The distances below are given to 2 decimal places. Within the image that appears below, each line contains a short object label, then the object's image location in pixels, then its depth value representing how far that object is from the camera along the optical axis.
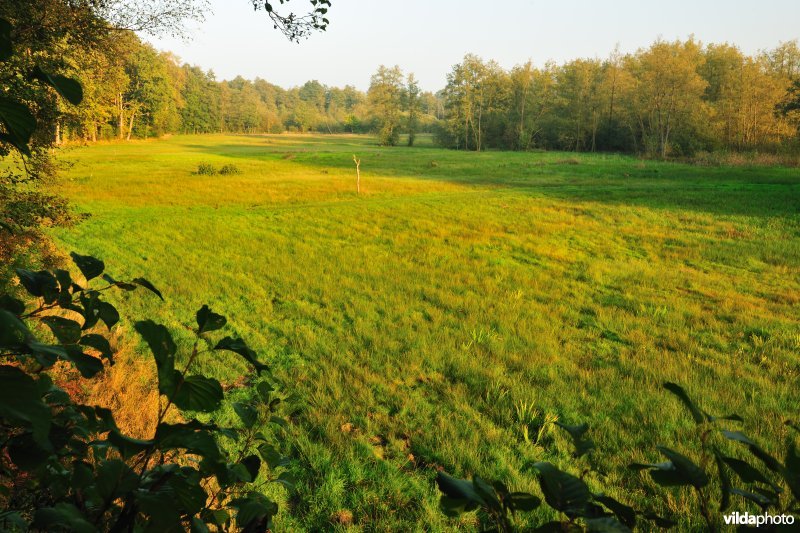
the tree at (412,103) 91.38
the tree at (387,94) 91.55
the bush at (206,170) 33.53
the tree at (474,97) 77.19
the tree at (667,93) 50.00
